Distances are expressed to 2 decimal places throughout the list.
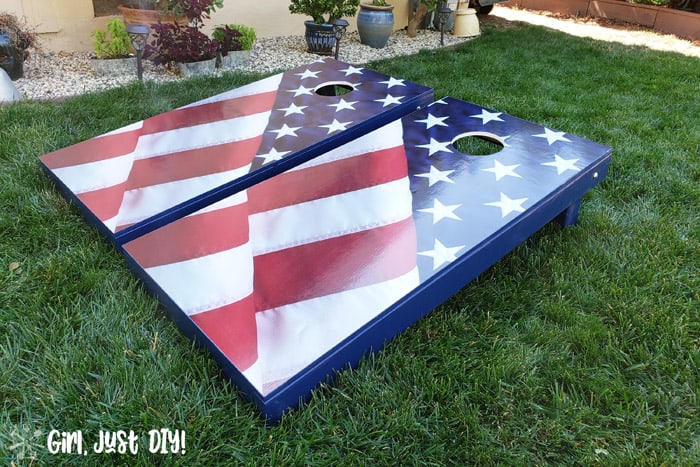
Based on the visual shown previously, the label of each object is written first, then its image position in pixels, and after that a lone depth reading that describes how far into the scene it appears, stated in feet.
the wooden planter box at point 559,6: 26.71
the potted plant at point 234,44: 14.84
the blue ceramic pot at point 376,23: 18.24
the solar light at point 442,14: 18.21
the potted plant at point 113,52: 13.65
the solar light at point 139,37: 12.20
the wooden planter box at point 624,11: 23.90
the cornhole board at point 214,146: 6.18
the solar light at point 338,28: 15.03
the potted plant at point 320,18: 16.79
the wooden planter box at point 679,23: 22.08
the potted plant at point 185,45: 13.56
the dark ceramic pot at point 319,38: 16.75
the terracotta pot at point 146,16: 14.24
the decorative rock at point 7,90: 10.89
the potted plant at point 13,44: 12.12
